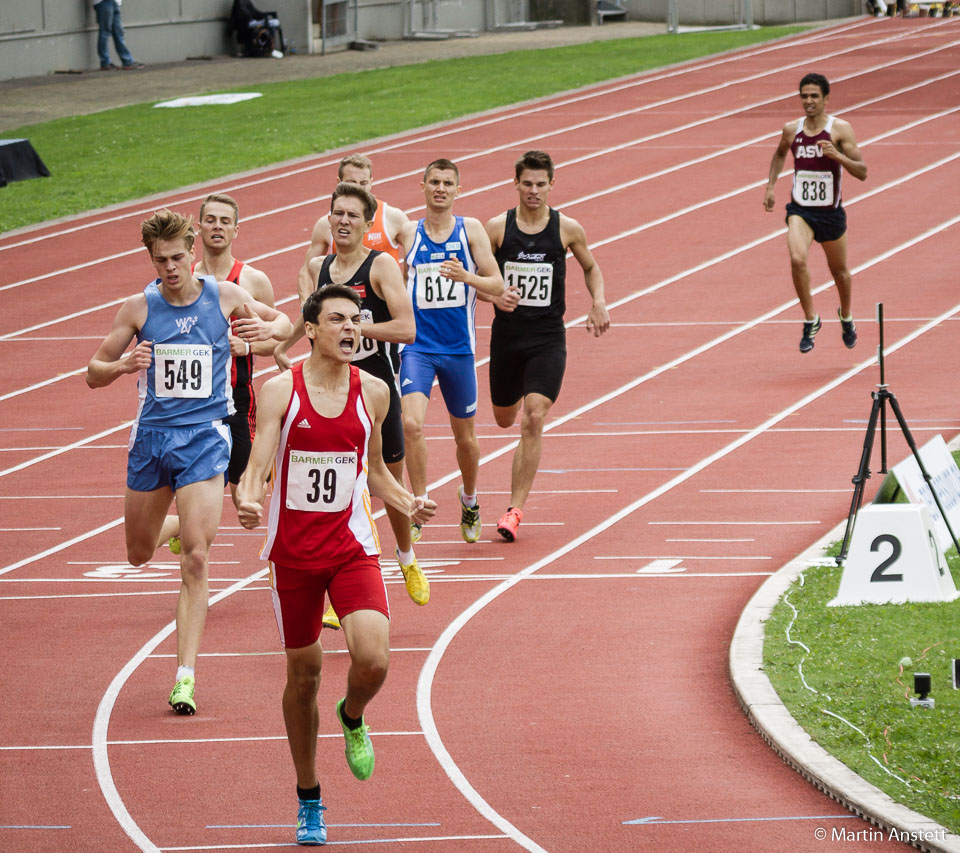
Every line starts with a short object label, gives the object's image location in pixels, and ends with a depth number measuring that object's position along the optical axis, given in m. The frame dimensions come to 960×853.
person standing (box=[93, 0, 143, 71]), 73.50
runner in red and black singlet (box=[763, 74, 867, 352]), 30.47
